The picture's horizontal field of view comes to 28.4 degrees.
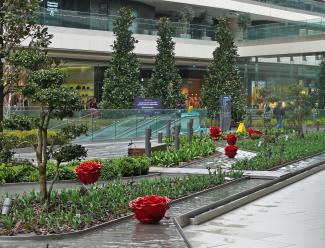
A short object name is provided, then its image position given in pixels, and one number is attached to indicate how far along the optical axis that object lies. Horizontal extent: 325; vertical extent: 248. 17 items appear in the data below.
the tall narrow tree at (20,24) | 12.54
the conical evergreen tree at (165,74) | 41.47
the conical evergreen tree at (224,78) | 40.84
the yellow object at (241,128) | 34.29
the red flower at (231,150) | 21.38
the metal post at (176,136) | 23.37
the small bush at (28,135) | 26.54
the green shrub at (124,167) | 16.39
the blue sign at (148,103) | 36.09
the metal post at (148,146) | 20.61
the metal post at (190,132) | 25.81
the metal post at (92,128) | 31.28
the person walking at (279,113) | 36.56
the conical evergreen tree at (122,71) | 38.28
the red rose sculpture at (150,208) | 9.98
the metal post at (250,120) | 40.62
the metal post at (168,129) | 29.25
